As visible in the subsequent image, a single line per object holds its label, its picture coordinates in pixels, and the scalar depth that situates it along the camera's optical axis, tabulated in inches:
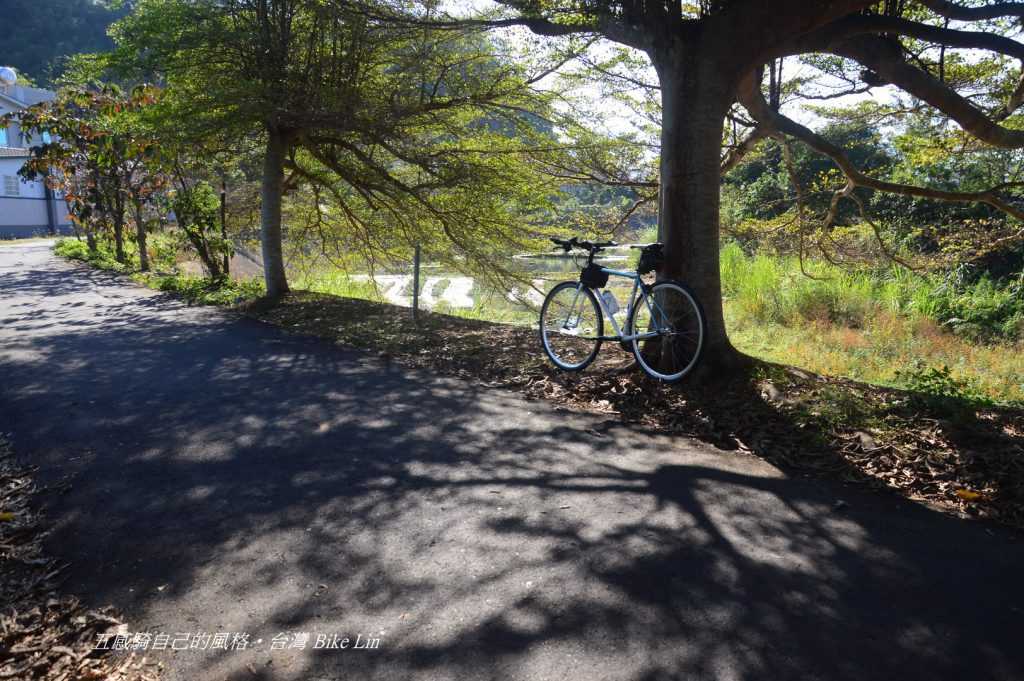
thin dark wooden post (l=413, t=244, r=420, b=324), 381.7
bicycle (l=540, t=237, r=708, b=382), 234.1
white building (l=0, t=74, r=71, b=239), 1691.9
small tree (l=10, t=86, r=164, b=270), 590.9
